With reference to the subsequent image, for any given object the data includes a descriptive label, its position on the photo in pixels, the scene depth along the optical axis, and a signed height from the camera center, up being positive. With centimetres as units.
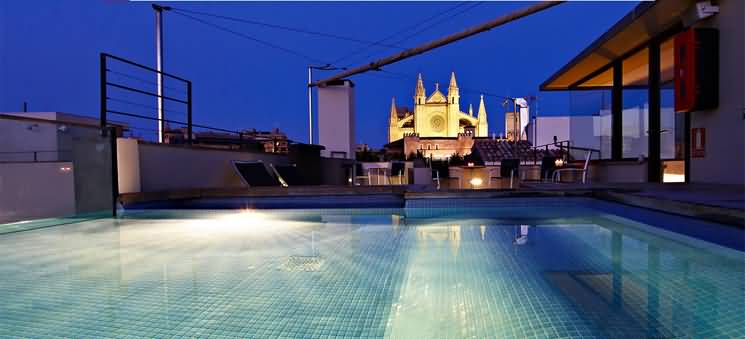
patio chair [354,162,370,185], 998 -15
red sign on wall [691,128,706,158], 448 +23
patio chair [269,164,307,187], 660 -15
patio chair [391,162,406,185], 921 -9
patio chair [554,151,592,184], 611 -11
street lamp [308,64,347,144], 1016 +184
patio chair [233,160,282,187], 570 -11
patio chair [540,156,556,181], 729 -5
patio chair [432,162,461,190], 1112 -24
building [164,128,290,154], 620 +47
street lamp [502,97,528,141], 1532 +159
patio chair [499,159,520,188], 761 -8
